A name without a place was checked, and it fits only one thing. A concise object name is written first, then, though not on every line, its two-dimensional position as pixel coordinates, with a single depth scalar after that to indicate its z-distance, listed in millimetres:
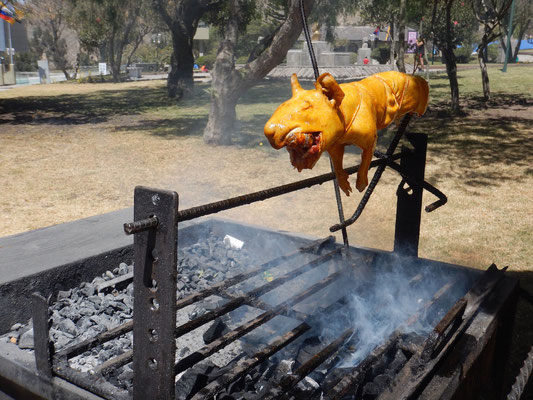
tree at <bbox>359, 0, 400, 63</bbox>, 12262
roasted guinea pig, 1696
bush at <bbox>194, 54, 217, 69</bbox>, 42019
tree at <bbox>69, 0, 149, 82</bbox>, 27383
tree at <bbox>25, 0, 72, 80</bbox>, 36969
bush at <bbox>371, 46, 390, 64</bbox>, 36750
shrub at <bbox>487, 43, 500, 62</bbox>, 44719
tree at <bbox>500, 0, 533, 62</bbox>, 33506
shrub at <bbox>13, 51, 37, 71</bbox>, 45469
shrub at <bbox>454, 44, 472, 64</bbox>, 40562
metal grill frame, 1462
